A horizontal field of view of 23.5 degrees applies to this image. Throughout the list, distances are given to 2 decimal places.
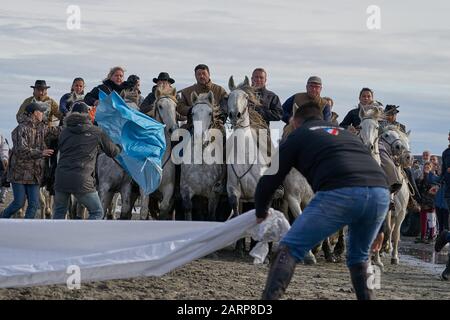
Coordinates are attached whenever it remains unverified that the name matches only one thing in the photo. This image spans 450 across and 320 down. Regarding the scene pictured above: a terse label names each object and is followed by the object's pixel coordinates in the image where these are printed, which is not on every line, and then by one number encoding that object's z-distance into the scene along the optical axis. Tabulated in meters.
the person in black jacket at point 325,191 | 9.23
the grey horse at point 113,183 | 17.95
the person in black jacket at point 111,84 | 18.47
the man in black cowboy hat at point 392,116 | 19.74
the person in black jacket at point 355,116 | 17.69
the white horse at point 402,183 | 18.91
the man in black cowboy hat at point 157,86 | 18.25
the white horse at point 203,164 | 17.00
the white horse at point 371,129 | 16.88
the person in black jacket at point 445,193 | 15.98
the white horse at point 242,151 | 16.64
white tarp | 11.22
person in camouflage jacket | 16.12
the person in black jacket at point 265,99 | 17.67
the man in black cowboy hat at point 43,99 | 19.11
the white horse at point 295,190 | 17.12
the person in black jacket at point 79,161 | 14.10
